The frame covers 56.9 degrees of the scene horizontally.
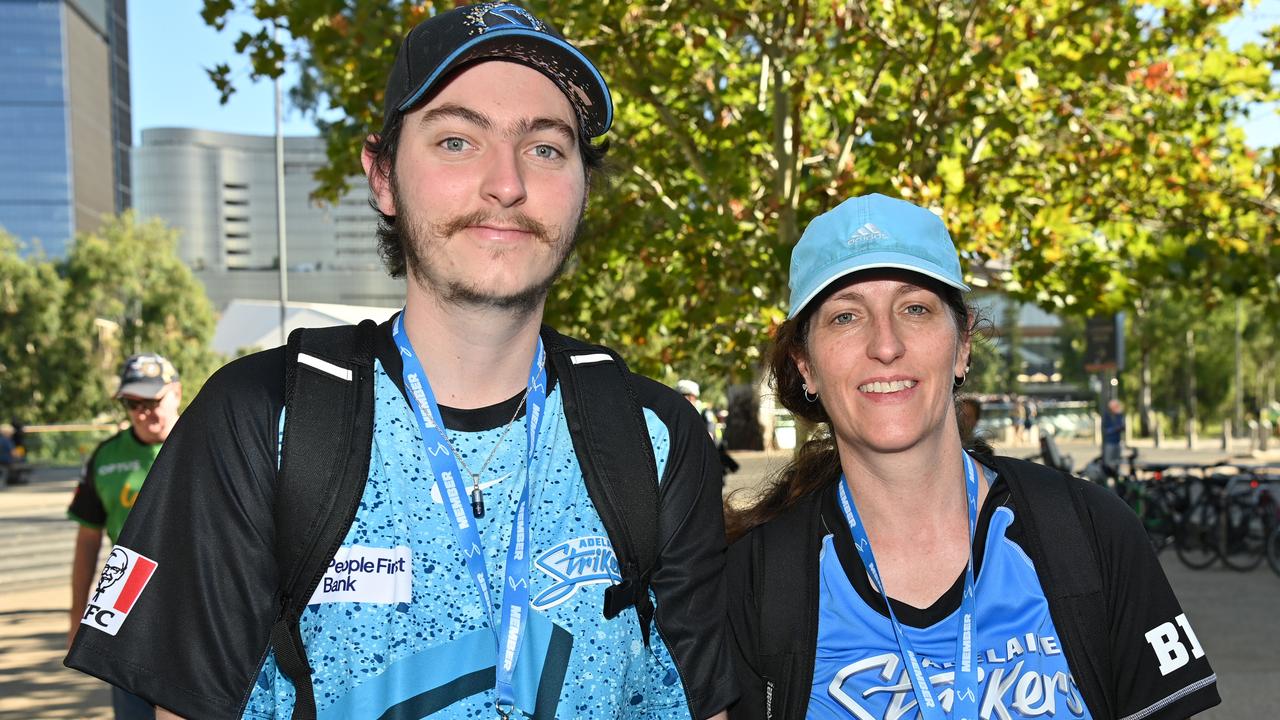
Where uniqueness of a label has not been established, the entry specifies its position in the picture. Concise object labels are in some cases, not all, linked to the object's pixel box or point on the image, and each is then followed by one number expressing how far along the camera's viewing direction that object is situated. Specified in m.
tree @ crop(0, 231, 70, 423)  50.56
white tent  8.59
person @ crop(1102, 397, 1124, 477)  20.70
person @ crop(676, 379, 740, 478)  13.41
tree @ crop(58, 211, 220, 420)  51.97
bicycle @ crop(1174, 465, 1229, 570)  13.78
